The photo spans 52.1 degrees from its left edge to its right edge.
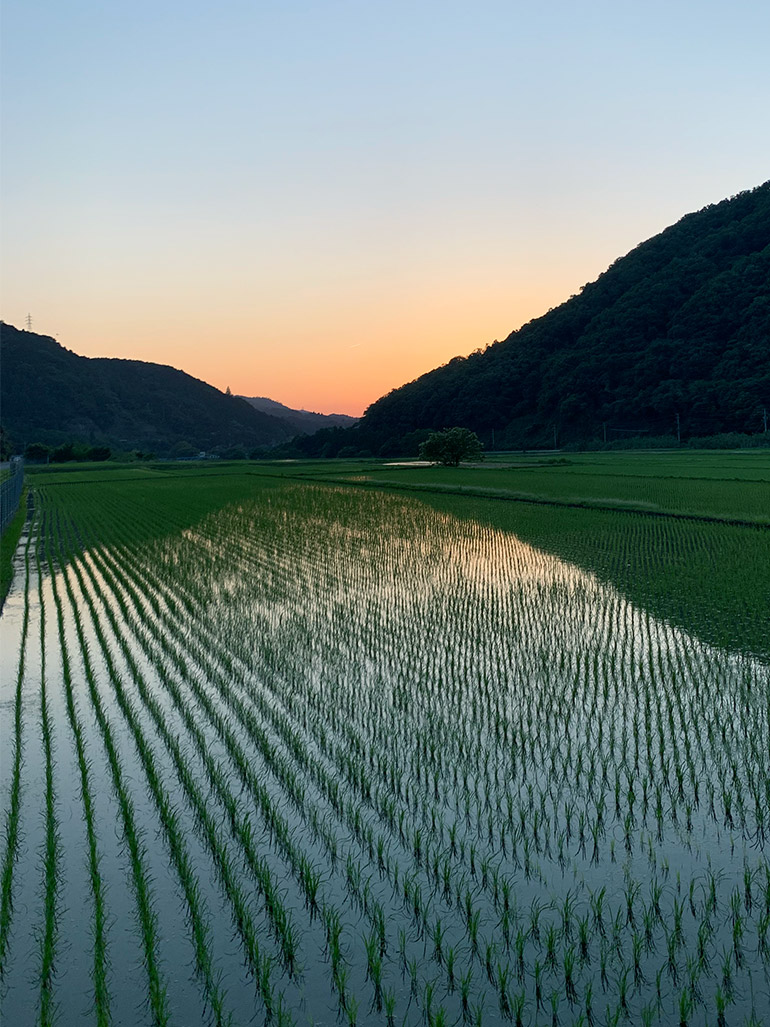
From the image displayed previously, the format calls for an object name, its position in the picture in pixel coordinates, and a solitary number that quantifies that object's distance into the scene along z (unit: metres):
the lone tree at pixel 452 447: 42.38
